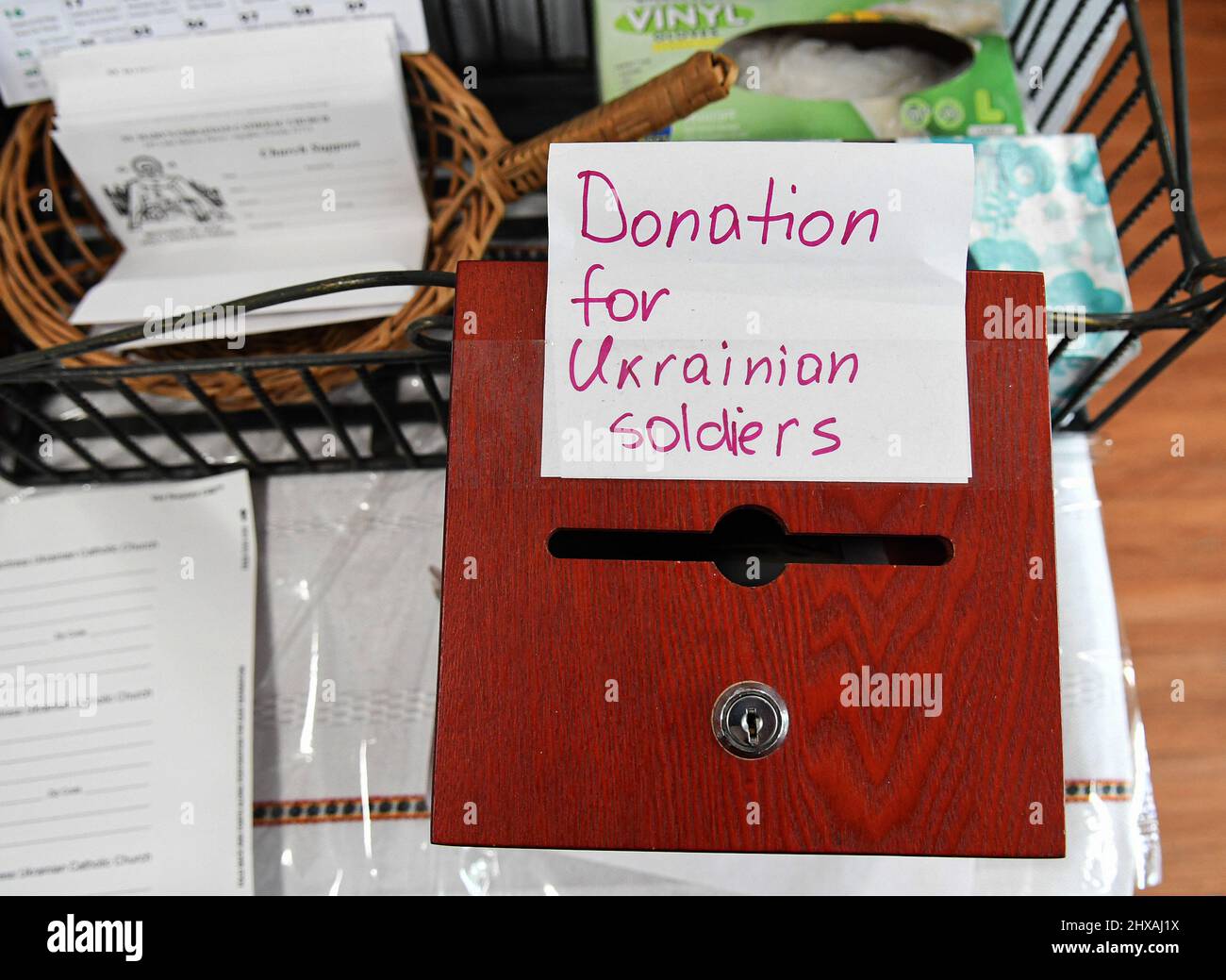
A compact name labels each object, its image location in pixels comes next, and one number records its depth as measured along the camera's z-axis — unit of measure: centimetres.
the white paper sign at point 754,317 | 35
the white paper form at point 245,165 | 59
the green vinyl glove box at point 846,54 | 60
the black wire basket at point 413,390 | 52
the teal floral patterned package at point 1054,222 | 55
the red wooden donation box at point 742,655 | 34
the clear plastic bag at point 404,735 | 54
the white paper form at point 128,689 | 54
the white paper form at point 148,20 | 59
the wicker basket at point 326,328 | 52
